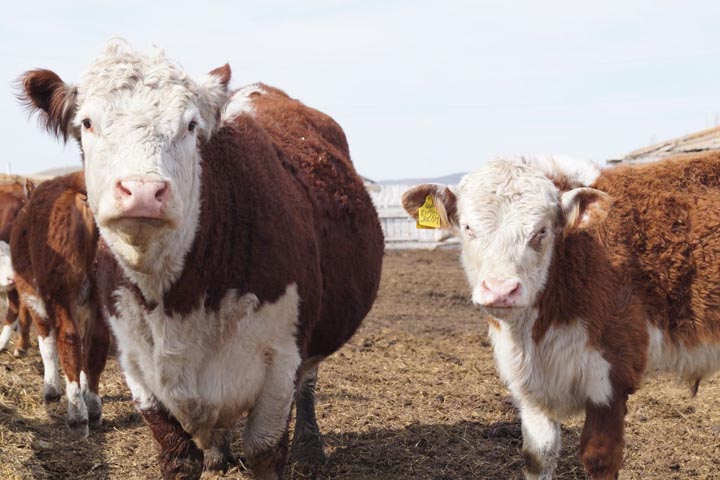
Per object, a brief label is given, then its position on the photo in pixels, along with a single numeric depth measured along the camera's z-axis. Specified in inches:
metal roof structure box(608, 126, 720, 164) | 406.0
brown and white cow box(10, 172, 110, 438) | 250.7
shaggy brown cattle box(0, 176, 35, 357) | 361.2
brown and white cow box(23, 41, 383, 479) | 130.1
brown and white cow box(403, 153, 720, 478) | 165.0
